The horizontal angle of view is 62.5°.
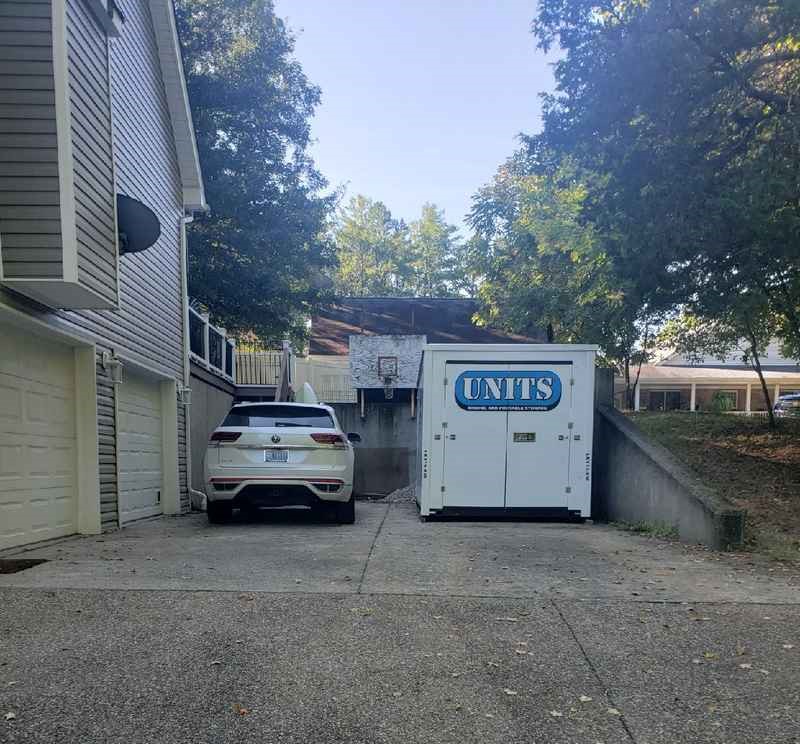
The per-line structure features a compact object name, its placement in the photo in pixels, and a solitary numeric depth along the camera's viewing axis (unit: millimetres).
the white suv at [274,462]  8055
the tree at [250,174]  18312
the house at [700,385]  31484
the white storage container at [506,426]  8961
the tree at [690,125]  7562
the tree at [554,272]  12016
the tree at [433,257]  46250
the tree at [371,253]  45375
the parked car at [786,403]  23309
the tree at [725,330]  8984
